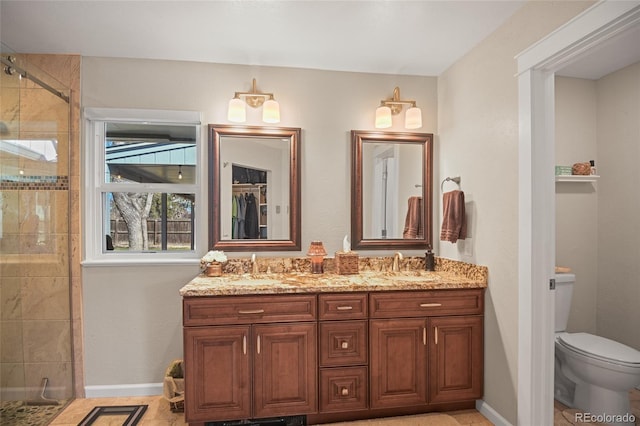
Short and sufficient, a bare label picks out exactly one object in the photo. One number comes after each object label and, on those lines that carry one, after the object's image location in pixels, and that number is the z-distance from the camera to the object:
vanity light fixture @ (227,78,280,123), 2.44
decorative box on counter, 2.49
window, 2.52
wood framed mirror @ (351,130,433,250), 2.68
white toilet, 1.98
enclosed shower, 2.03
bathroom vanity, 1.96
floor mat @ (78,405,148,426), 2.13
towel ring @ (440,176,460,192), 2.49
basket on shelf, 2.68
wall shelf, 2.62
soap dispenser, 2.65
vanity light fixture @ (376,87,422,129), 2.59
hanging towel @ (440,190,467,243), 2.36
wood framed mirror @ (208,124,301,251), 2.54
